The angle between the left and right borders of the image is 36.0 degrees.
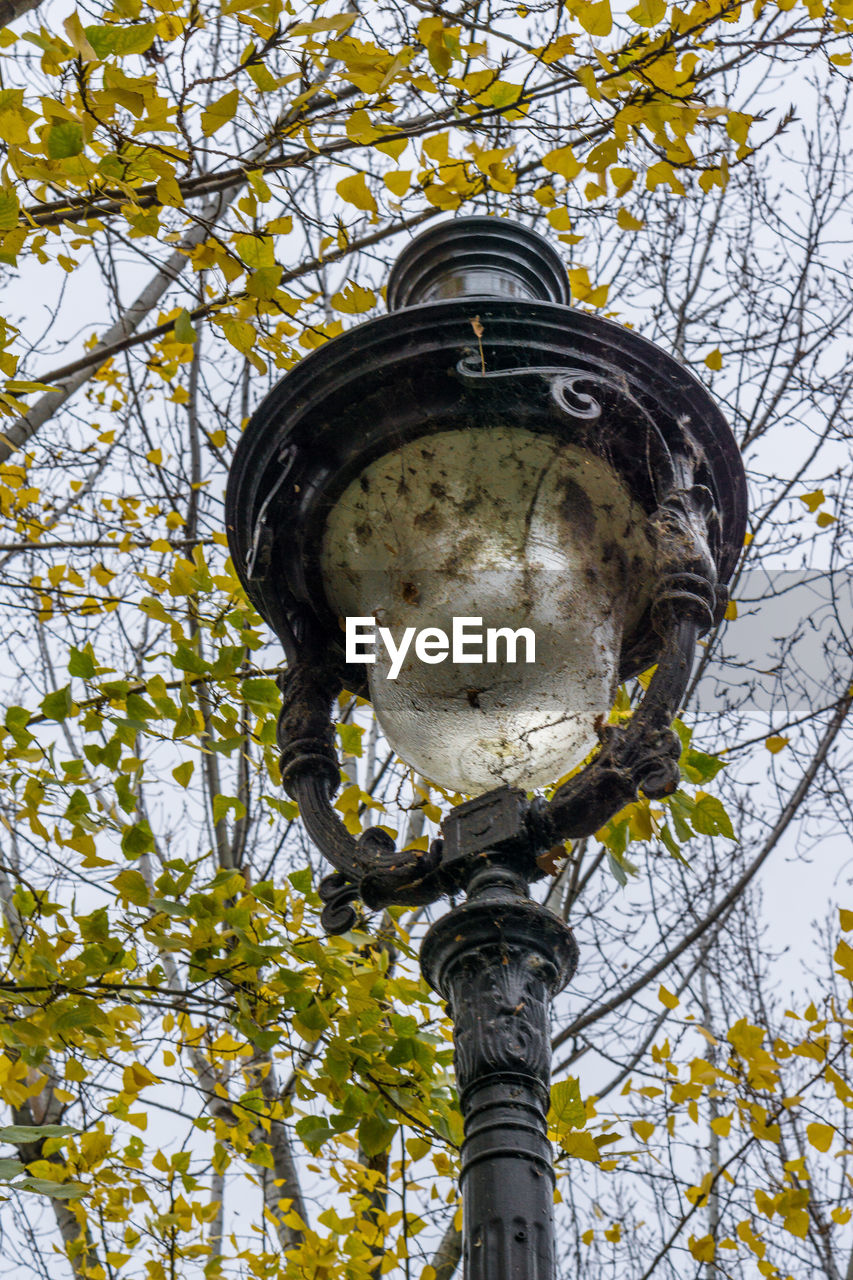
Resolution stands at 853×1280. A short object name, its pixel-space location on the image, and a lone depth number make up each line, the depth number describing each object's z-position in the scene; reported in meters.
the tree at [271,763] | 2.99
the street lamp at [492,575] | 1.93
